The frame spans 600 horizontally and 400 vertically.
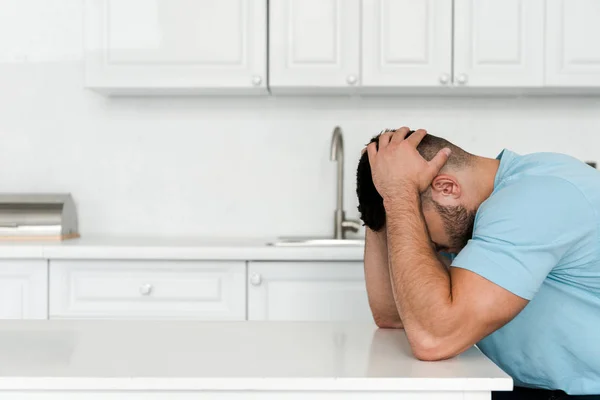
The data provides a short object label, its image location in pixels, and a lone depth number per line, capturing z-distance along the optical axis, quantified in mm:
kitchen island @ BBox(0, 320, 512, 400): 961
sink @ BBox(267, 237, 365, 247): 2561
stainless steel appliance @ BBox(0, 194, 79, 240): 2717
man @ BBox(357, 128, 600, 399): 1174
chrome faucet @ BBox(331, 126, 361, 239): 2887
